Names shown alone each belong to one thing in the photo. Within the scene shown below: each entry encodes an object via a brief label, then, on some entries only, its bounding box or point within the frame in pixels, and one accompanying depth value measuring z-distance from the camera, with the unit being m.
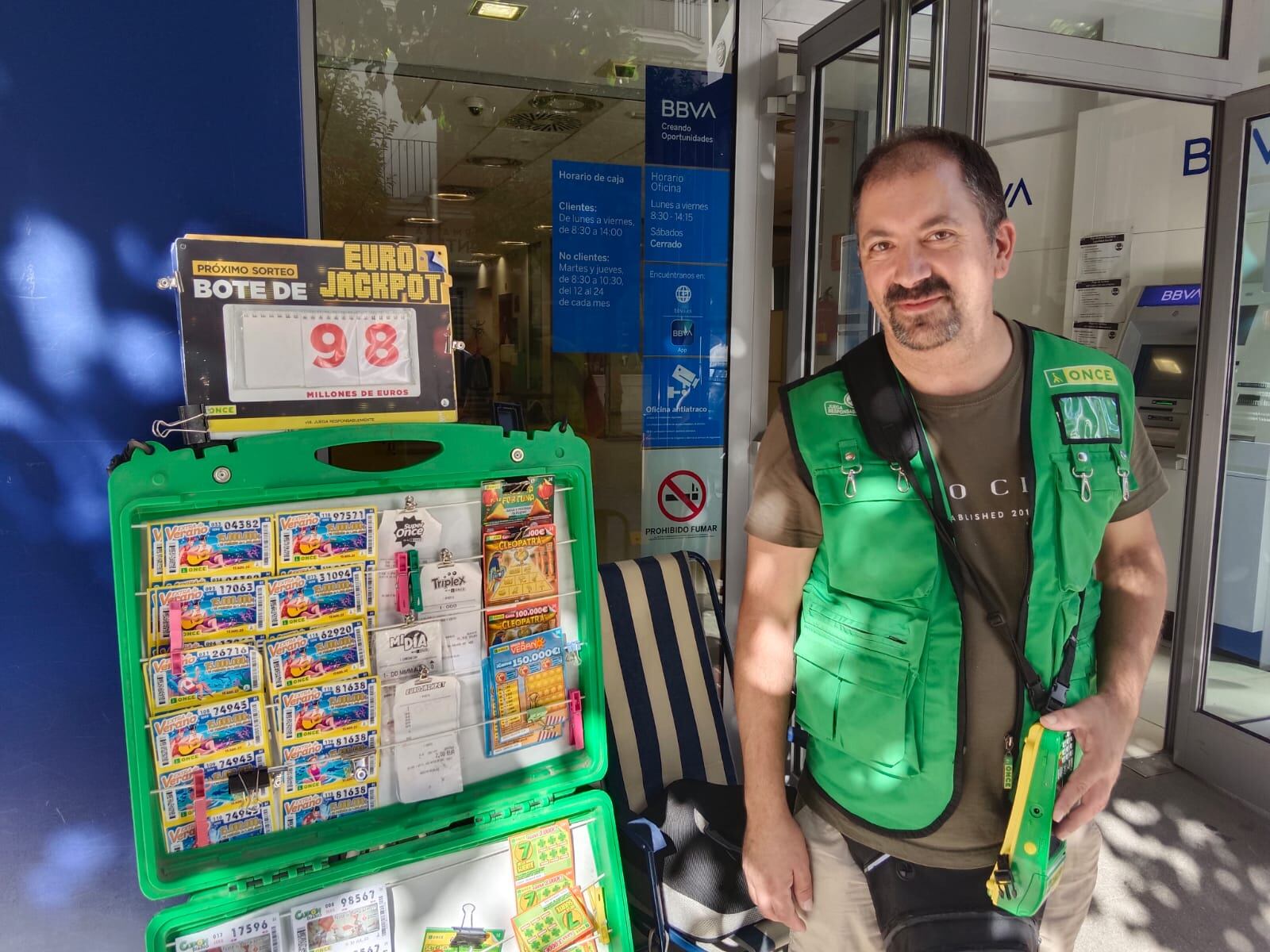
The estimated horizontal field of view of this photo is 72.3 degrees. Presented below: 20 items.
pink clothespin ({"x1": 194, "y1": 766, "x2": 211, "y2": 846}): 1.46
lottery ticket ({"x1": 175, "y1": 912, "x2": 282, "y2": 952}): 1.45
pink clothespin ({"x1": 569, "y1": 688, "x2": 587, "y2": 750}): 1.78
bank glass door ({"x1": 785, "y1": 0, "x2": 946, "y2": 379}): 2.86
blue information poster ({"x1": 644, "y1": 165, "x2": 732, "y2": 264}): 3.02
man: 1.42
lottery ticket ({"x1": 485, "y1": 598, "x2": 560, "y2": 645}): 1.69
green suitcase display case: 1.40
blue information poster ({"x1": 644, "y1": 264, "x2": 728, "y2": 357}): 3.06
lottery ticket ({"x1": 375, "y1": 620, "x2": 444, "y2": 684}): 1.58
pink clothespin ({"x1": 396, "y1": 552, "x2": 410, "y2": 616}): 1.59
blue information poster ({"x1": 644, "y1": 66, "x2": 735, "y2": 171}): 3.01
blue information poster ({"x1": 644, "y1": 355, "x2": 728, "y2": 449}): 3.11
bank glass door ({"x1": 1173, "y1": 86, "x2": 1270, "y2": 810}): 3.42
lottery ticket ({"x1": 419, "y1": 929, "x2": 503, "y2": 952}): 1.60
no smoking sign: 3.18
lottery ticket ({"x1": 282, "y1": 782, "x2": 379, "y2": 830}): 1.54
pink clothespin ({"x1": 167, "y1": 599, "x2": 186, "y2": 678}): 1.41
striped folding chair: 2.64
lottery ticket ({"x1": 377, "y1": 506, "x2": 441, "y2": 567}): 1.58
